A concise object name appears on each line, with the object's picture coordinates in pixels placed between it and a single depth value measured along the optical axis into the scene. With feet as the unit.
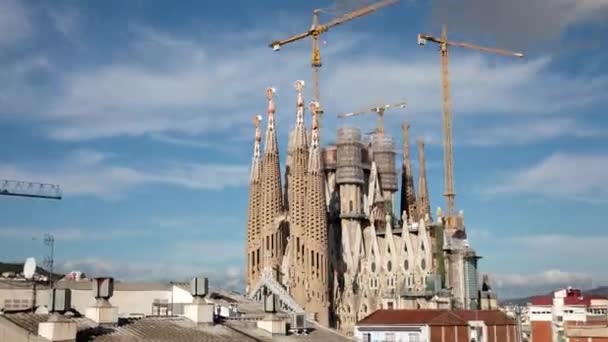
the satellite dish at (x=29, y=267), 115.44
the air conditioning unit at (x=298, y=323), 118.83
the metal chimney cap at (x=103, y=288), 94.84
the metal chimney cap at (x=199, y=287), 105.91
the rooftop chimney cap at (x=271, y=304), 114.93
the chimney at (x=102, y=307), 93.47
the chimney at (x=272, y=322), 113.19
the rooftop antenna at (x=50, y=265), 142.41
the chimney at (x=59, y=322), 80.23
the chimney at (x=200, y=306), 105.81
